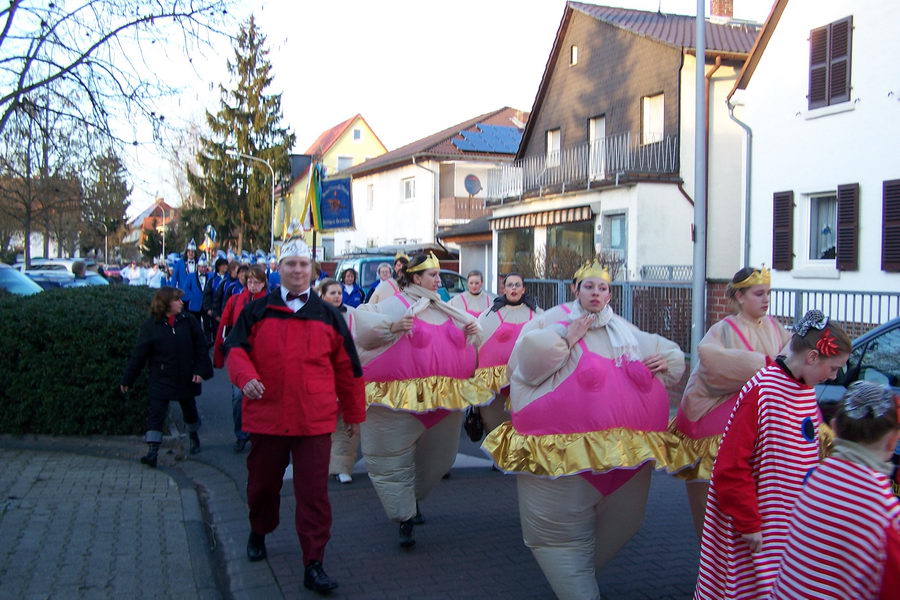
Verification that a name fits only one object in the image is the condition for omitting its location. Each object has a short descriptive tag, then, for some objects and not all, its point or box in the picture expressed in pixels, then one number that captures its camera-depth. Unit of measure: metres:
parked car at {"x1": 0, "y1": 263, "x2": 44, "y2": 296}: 17.80
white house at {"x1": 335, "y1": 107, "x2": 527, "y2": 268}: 37.41
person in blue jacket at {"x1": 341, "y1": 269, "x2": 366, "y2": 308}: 12.54
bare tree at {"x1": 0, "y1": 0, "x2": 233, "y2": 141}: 9.71
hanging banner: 14.96
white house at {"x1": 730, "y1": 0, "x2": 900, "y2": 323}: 14.83
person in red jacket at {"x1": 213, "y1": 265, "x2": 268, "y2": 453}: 8.80
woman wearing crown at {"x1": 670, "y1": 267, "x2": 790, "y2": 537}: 4.27
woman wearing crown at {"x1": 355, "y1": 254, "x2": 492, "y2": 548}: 5.82
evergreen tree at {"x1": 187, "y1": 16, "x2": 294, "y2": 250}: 50.78
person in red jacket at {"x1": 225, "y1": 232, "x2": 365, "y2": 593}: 4.94
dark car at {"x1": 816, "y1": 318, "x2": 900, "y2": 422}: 5.77
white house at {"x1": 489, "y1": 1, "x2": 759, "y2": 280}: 20.81
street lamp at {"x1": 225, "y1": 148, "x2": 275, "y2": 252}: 45.43
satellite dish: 38.38
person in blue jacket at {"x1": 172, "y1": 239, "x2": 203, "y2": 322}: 15.33
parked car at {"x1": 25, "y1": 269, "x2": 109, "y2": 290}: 24.94
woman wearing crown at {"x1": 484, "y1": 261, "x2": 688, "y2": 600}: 4.21
